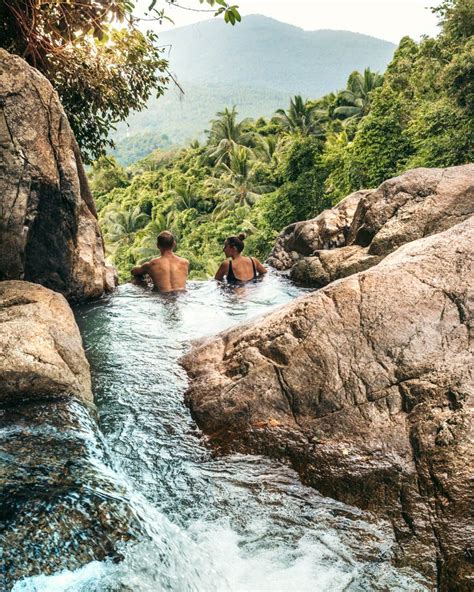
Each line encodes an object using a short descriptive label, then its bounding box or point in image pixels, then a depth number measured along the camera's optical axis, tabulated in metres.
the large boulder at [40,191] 6.42
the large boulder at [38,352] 3.98
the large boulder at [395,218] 8.36
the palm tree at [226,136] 44.07
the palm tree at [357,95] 39.47
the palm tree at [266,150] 40.47
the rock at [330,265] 8.99
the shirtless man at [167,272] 9.83
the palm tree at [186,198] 41.62
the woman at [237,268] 10.62
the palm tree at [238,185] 35.97
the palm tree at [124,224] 40.99
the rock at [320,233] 11.23
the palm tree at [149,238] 30.09
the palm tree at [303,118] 41.50
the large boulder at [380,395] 3.11
